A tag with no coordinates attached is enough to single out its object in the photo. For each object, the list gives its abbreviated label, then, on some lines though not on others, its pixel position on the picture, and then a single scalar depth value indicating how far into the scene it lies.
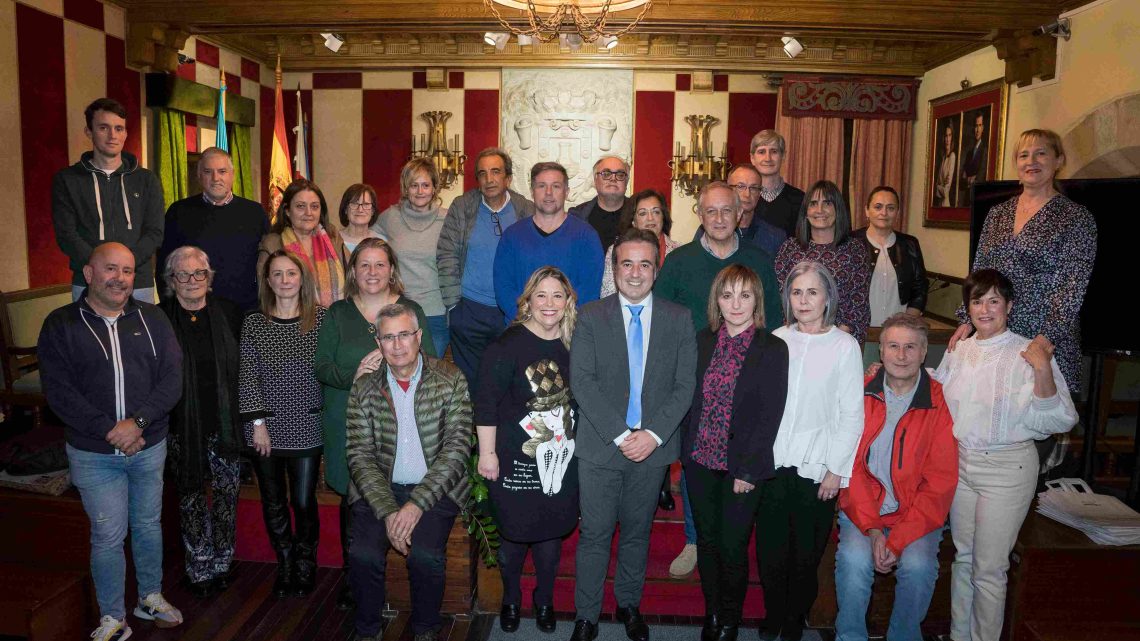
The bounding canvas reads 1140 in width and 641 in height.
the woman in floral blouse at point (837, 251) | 3.25
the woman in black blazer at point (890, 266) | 4.09
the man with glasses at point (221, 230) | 3.74
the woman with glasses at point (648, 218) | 3.48
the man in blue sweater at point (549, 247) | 3.42
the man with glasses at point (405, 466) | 2.78
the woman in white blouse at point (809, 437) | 2.66
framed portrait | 6.20
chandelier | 4.49
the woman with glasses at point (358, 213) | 3.97
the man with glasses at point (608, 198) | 3.91
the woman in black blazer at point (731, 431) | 2.66
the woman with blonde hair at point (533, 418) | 2.76
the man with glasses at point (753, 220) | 3.58
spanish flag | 7.09
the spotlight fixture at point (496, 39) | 6.34
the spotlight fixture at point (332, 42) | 6.71
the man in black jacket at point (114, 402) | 2.72
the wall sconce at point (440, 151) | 7.87
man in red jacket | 2.72
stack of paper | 2.96
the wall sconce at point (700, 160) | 7.71
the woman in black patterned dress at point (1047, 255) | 3.17
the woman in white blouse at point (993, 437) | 2.70
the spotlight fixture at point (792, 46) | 6.63
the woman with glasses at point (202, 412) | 3.08
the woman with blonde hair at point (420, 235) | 3.88
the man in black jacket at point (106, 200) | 3.60
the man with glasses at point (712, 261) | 3.03
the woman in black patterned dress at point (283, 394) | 3.07
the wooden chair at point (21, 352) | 4.49
